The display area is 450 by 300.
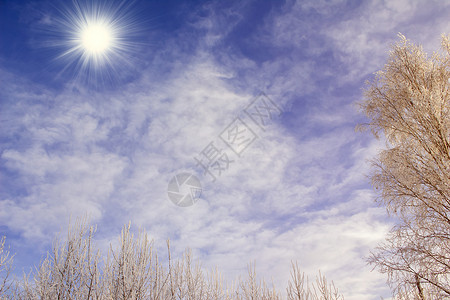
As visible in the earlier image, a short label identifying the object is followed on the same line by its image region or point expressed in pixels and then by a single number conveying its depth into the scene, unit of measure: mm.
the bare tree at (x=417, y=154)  8234
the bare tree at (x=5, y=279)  13430
